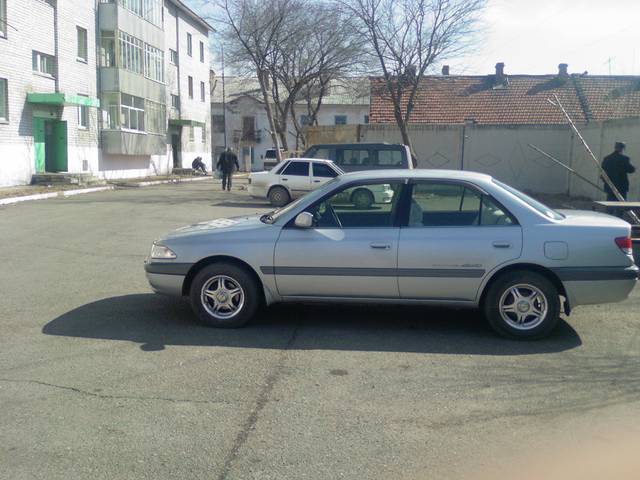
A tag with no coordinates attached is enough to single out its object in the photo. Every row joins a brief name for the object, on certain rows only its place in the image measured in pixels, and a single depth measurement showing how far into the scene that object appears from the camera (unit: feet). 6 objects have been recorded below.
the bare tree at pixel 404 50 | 82.79
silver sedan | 20.51
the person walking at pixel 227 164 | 85.76
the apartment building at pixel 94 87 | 83.05
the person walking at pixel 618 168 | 46.68
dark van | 61.46
